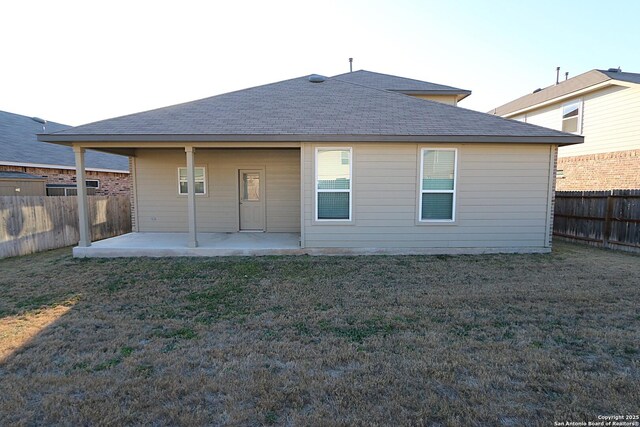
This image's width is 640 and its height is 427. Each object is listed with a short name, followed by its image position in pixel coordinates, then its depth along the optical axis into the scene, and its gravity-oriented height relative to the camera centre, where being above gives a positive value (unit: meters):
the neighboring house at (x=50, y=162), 13.12 +1.20
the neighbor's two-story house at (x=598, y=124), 11.94 +2.58
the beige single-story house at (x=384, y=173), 7.55 +0.42
